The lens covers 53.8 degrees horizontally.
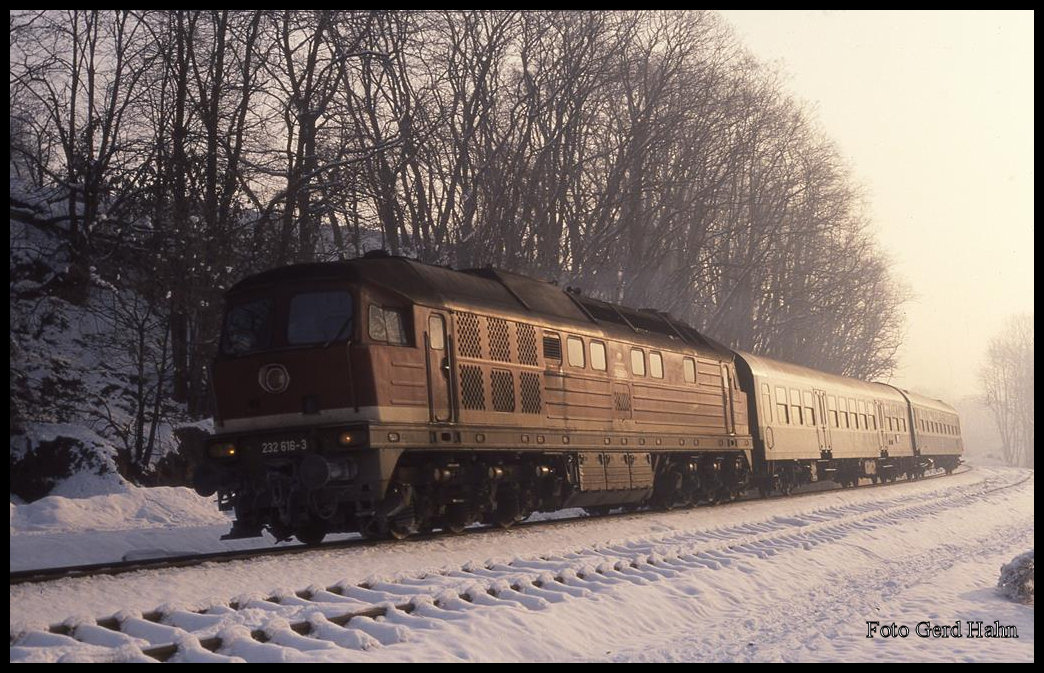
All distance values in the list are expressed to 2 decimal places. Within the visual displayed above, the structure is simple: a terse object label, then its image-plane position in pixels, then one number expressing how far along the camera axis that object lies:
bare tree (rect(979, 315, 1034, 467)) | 112.25
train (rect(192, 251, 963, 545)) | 12.79
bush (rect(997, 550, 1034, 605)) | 11.53
